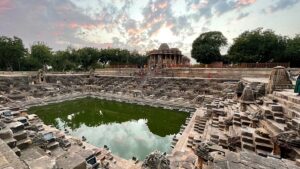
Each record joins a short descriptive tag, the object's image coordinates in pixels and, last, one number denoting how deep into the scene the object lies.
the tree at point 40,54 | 37.53
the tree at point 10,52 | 29.72
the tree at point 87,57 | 42.50
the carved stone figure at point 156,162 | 3.00
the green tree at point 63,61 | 41.24
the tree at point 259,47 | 24.28
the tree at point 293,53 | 23.23
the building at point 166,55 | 37.28
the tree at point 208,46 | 30.14
